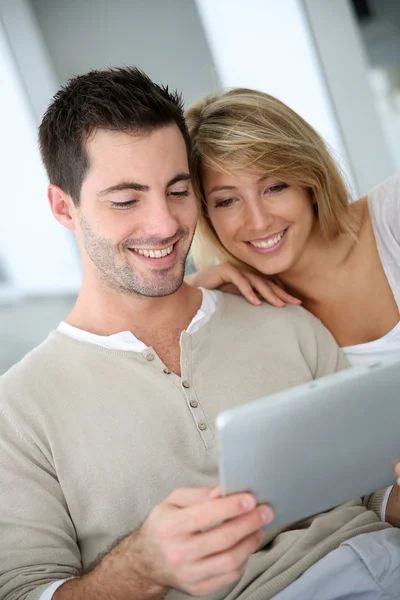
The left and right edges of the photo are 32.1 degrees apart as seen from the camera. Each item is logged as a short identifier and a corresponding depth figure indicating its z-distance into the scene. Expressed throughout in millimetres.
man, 1206
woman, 1660
